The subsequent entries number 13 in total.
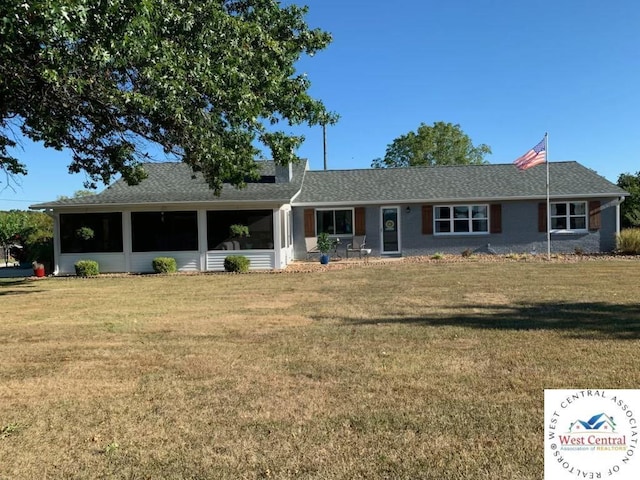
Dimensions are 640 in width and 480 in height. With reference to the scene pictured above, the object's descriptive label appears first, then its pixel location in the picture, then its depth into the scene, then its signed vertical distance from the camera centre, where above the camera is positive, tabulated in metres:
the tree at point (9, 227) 29.67 +0.82
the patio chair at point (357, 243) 21.05 -0.41
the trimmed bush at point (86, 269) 17.62 -1.04
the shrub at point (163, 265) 17.62 -0.96
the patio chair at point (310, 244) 21.17 -0.41
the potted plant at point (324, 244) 20.04 -0.39
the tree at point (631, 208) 25.94 +1.06
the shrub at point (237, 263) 17.39 -0.95
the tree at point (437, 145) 47.69 +8.16
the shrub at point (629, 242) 19.55 -0.55
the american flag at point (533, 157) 18.66 +2.66
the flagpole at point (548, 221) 18.89 +0.33
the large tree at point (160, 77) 5.24 +2.09
